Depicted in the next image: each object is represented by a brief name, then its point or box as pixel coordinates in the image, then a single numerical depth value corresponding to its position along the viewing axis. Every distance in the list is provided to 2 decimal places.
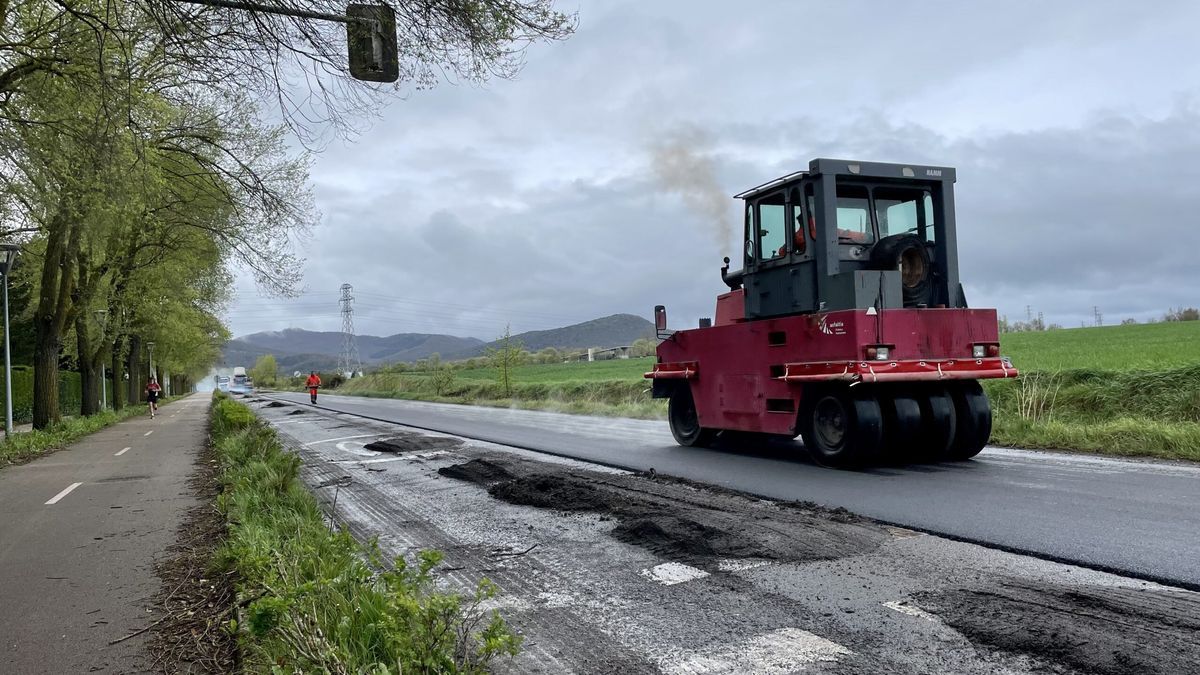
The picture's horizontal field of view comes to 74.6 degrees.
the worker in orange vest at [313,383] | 38.27
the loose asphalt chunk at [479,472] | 8.73
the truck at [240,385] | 67.10
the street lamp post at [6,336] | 16.98
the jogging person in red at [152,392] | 32.60
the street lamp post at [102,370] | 27.56
